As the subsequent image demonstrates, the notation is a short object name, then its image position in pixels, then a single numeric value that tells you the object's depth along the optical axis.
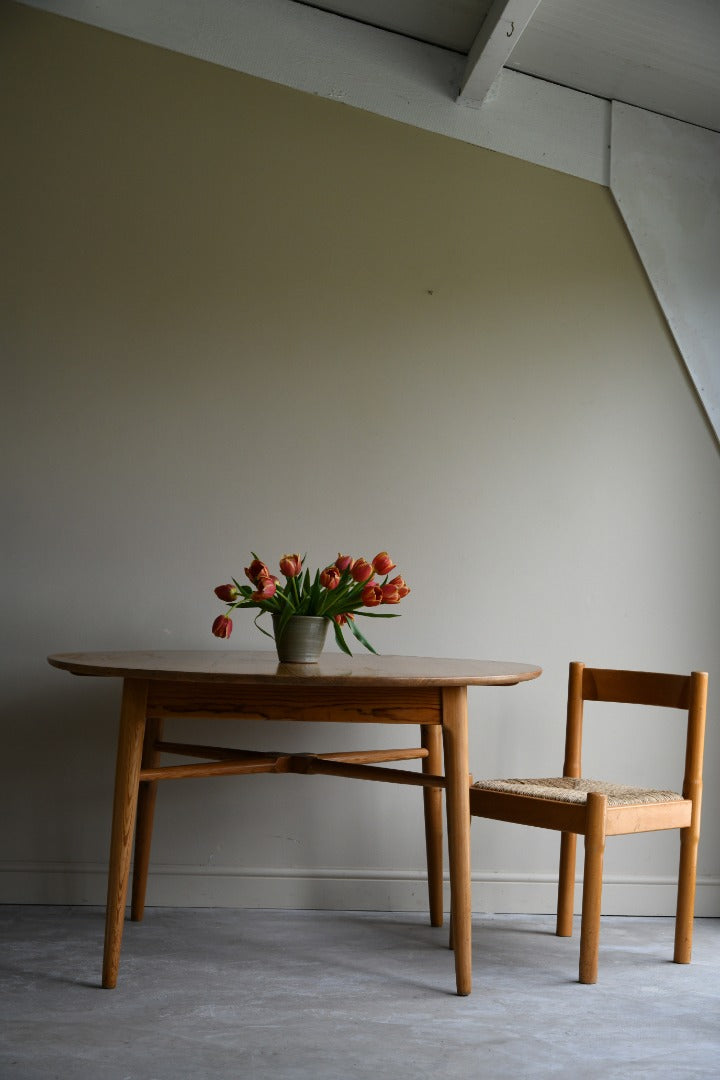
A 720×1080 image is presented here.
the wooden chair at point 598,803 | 2.45
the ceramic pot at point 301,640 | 2.57
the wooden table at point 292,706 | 2.21
